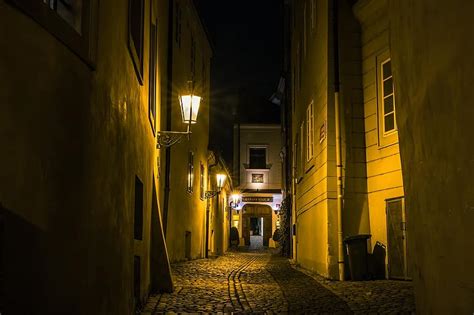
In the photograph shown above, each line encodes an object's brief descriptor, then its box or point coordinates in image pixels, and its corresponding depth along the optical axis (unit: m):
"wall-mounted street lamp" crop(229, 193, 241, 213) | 40.10
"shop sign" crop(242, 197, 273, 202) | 45.31
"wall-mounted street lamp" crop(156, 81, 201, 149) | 10.72
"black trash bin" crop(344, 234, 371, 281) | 11.67
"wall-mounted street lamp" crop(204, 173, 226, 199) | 22.21
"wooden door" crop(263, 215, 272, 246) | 46.31
